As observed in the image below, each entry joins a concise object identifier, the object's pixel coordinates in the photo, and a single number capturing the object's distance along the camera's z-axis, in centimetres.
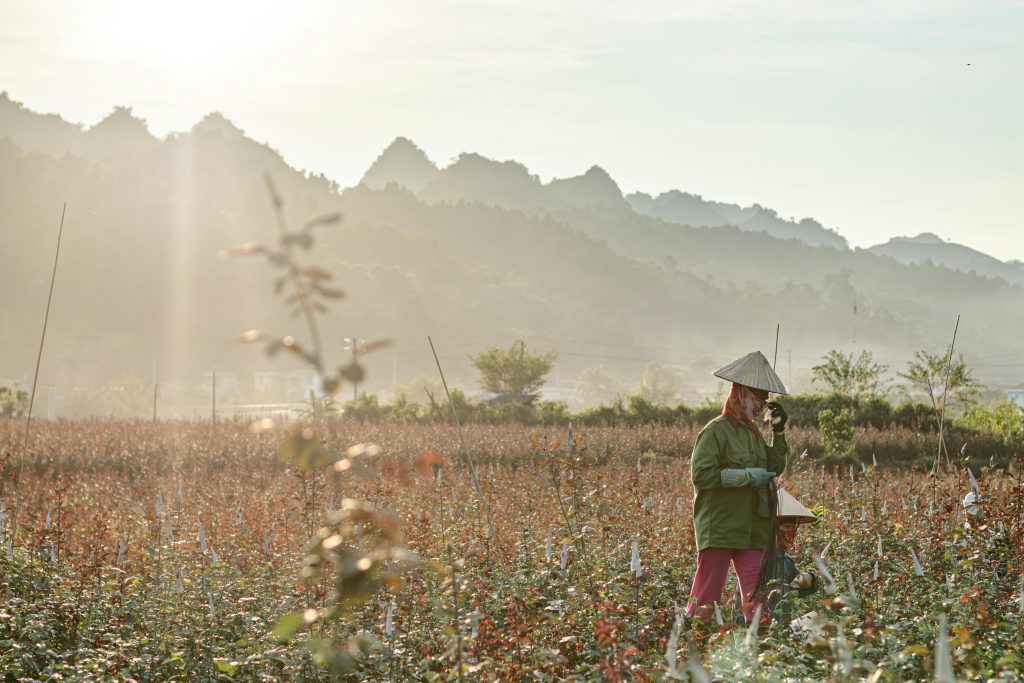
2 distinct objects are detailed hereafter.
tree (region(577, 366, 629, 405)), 12200
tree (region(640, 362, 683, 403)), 9444
